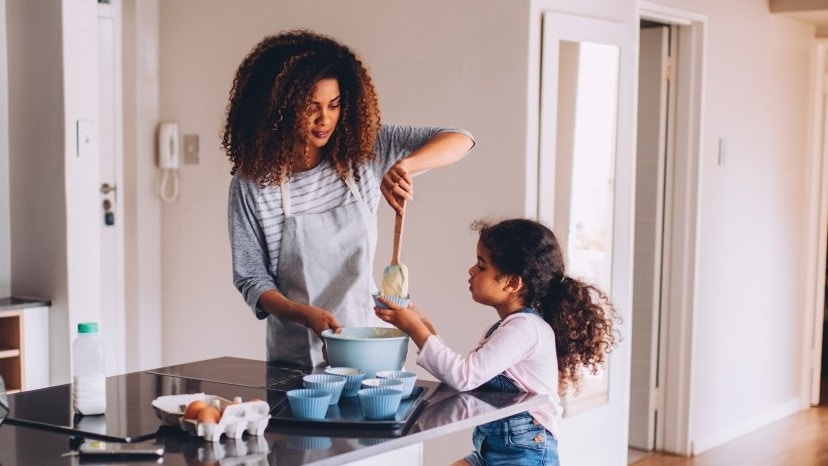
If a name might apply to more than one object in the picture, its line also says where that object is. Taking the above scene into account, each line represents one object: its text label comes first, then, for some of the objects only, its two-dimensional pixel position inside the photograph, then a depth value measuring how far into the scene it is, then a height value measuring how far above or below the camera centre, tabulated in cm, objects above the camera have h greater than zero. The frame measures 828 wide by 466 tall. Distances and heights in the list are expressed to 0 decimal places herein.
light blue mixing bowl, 204 -37
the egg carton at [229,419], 164 -41
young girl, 208 -35
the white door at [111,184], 457 -11
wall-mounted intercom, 463 +5
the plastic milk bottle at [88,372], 180 -37
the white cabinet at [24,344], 365 -65
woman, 228 -4
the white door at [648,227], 477 -28
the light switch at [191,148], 461 +5
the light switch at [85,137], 370 +7
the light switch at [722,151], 493 +7
